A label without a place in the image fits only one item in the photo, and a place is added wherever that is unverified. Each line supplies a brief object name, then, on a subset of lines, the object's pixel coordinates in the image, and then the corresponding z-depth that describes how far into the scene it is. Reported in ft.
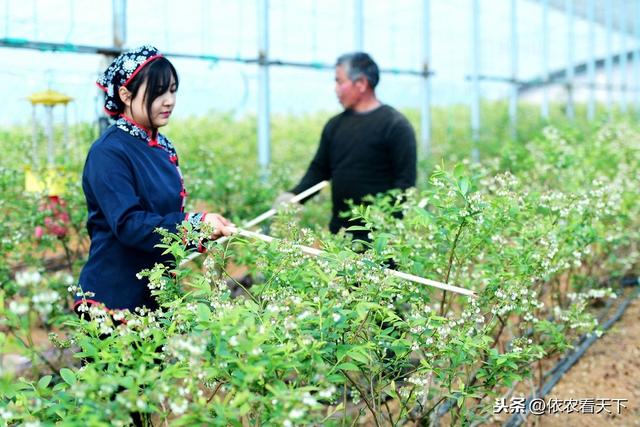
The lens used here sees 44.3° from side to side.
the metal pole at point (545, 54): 43.04
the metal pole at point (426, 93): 26.58
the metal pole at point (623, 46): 59.98
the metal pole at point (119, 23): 15.79
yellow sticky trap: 13.07
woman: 7.92
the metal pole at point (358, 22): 22.91
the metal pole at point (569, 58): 46.47
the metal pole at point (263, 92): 18.84
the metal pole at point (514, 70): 36.29
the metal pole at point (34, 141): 15.87
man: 13.10
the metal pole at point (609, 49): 55.67
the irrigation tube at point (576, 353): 11.02
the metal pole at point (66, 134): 16.33
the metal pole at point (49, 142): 15.87
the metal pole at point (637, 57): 62.36
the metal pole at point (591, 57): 51.65
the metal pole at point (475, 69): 31.09
